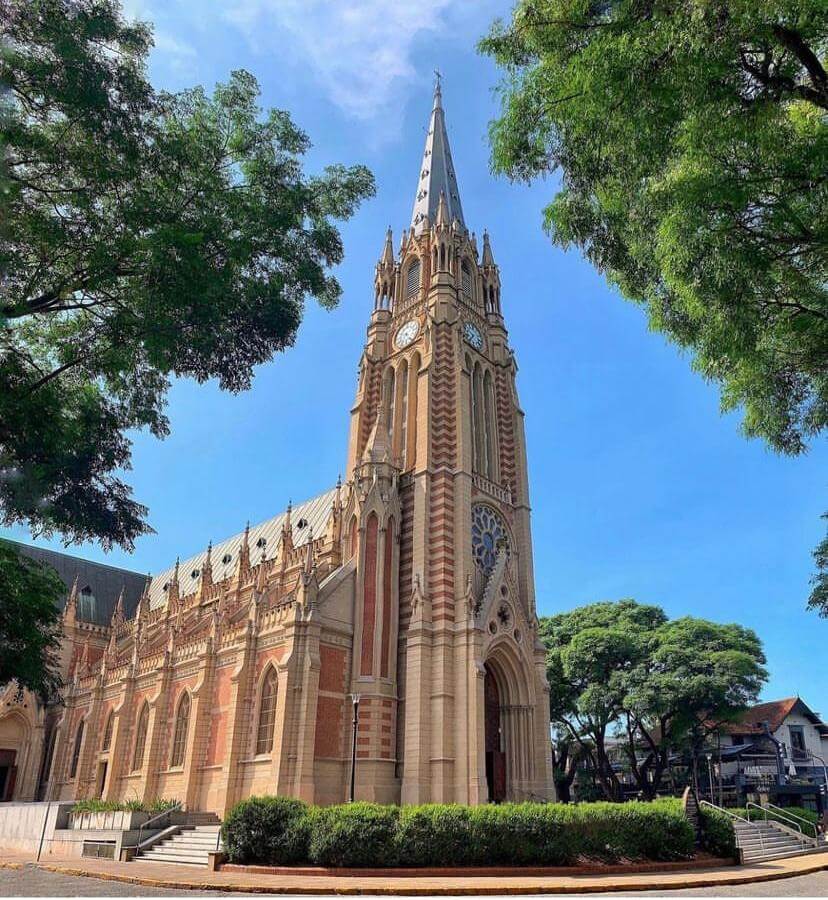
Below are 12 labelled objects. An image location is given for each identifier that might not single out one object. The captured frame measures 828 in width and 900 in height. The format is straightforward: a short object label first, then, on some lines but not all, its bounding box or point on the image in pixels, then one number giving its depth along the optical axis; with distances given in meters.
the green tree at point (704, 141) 10.74
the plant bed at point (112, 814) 25.33
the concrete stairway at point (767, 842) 25.02
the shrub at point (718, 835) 21.88
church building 28.69
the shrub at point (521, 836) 18.75
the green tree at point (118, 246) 10.72
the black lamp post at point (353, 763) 25.22
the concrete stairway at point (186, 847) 22.61
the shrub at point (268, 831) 18.89
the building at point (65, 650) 46.41
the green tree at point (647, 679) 43.03
